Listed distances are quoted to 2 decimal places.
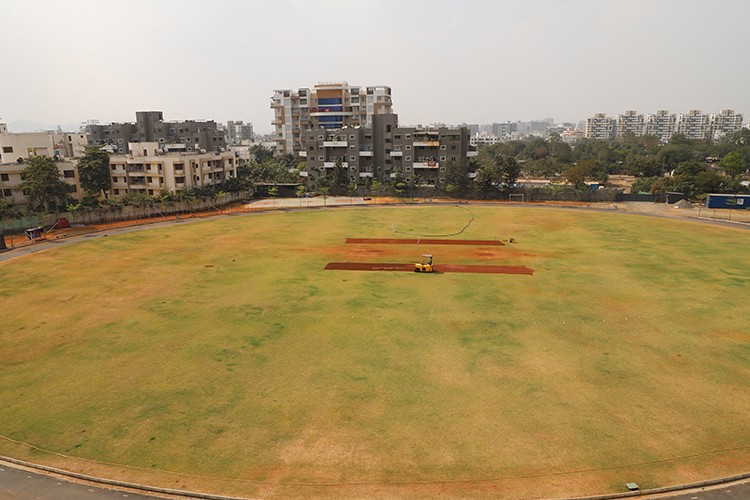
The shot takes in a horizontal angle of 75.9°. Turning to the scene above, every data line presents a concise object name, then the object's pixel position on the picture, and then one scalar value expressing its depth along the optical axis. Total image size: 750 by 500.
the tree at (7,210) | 67.94
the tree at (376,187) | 108.38
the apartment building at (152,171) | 92.88
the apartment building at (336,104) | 152.62
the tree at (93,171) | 83.75
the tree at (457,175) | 105.38
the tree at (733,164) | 126.09
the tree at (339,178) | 112.31
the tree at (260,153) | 183.62
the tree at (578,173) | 120.91
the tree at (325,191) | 108.89
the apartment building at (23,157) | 76.75
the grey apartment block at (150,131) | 144.38
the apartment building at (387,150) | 114.31
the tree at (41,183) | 72.81
